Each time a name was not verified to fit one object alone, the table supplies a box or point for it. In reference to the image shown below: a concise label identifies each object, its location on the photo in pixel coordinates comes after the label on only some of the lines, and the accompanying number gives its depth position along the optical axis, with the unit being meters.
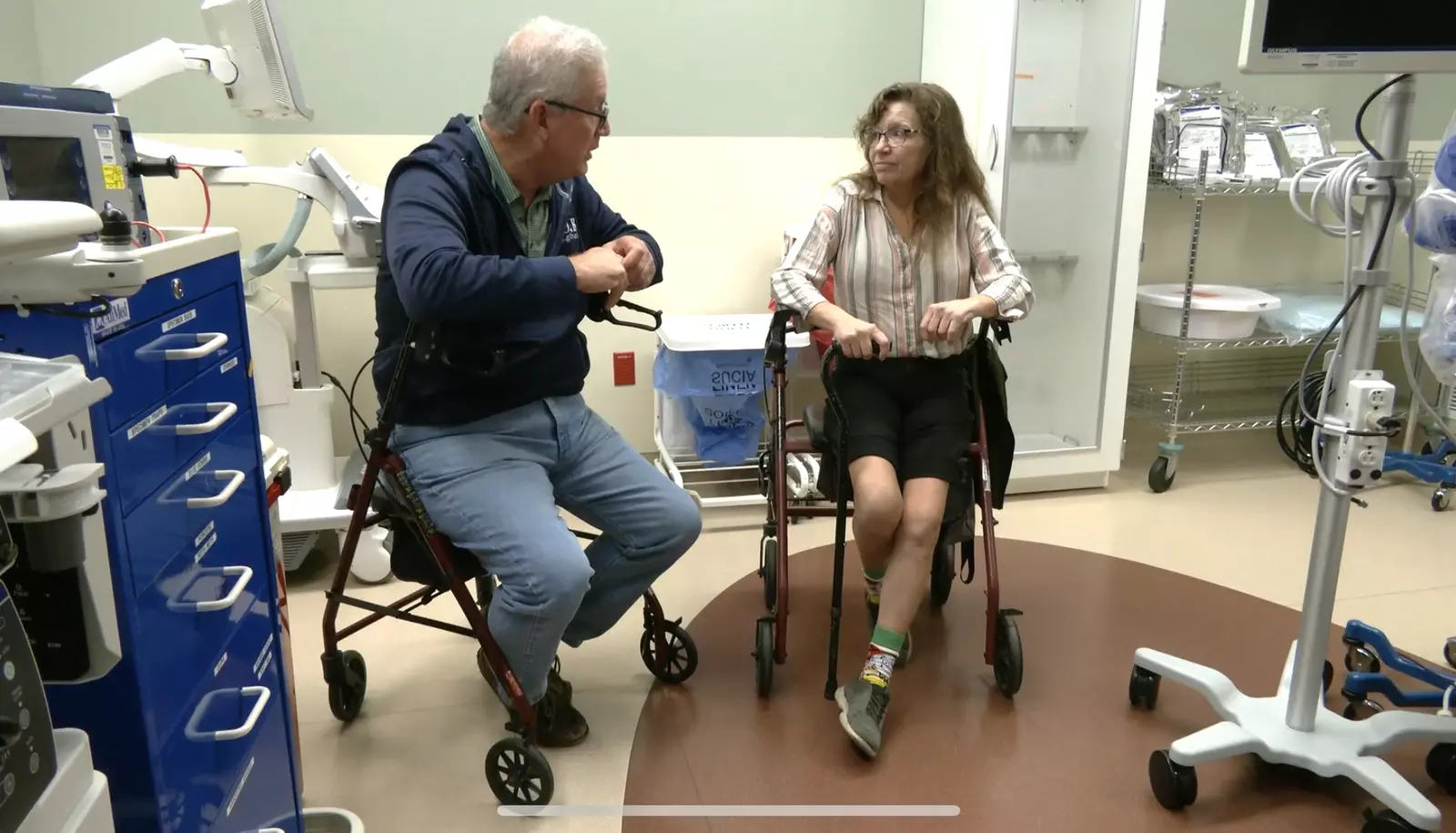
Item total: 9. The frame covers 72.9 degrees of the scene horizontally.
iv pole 1.54
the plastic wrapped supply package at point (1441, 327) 1.64
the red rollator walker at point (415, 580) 1.69
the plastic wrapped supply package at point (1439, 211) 1.55
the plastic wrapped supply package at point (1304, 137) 3.39
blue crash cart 0.97
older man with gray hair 1.61
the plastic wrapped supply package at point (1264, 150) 3.28
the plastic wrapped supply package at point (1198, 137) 3.19
